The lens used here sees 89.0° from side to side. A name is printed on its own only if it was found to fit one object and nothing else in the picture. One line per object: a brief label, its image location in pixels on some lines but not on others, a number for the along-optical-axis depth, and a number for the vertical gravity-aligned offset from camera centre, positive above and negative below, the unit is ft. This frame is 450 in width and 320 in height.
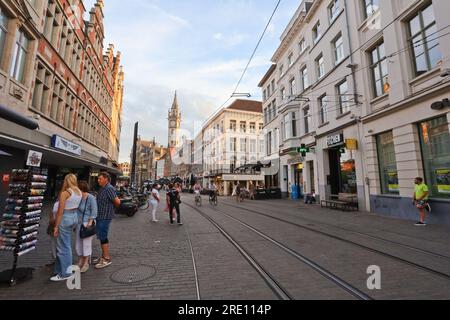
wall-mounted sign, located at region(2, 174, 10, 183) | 31.12 +1.56
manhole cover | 13.52 -5.30
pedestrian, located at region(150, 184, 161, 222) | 37.89 -1.45
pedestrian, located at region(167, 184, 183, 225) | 32.55 -1.26
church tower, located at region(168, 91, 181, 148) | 372.74 +102.99
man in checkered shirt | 16.26 -1.56
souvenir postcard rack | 13.30 -1.74
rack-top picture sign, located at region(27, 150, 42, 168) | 14.97 +2.05
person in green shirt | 29.53 -1.18
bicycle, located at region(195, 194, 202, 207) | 64.23 -3.00
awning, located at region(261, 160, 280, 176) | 91.43 +8.57
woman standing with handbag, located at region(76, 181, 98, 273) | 14.84 -2.08
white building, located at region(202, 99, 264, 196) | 160.97 +37.00
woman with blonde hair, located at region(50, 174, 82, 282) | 13.50 -2.18
